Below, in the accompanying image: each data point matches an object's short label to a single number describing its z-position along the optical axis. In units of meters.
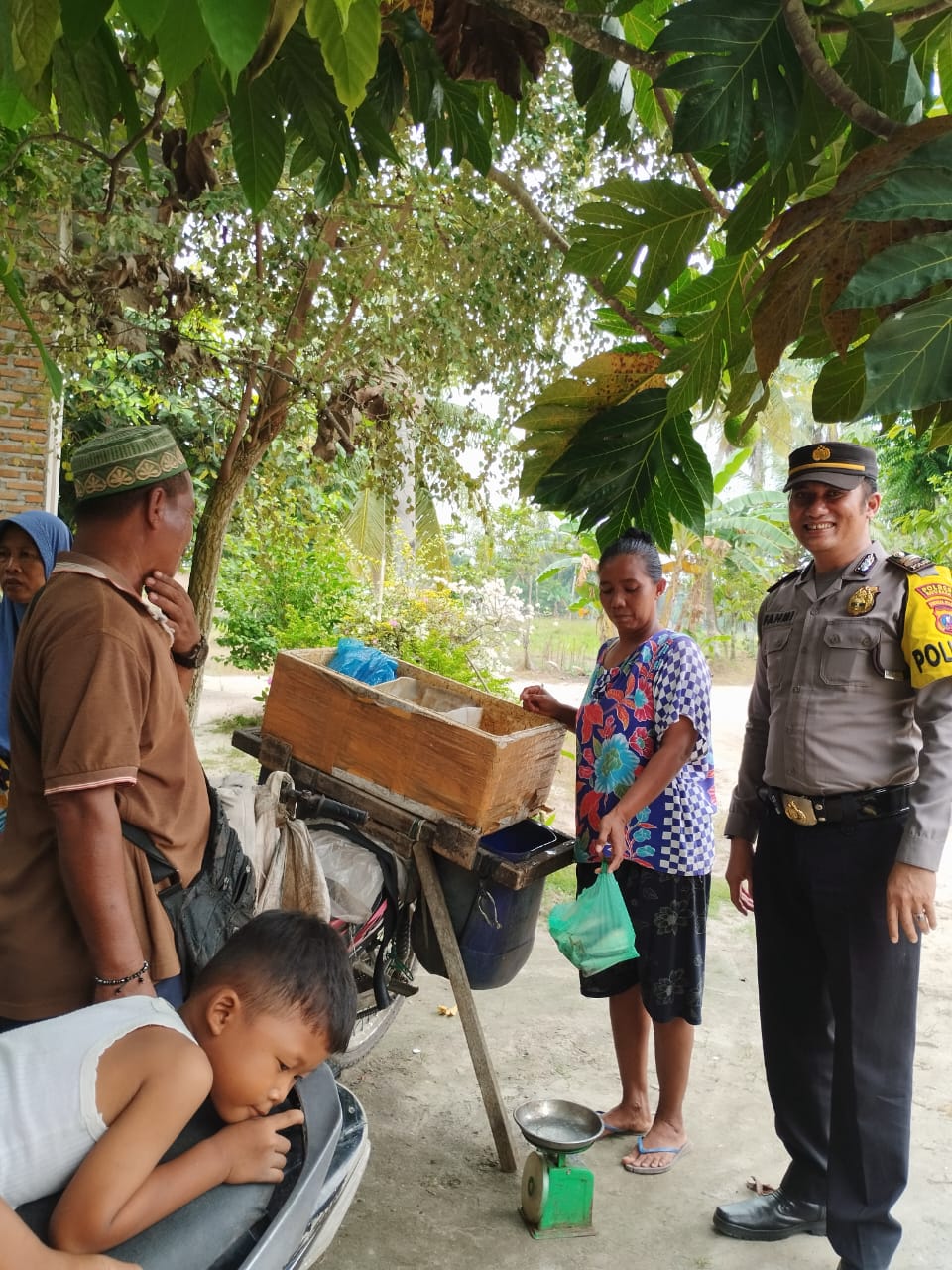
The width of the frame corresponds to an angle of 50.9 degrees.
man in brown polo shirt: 1.67
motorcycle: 1.13
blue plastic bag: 3.51
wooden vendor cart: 2.91
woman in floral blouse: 2.99
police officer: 2.47
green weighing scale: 2.76
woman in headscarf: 3.38
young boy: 1.12
